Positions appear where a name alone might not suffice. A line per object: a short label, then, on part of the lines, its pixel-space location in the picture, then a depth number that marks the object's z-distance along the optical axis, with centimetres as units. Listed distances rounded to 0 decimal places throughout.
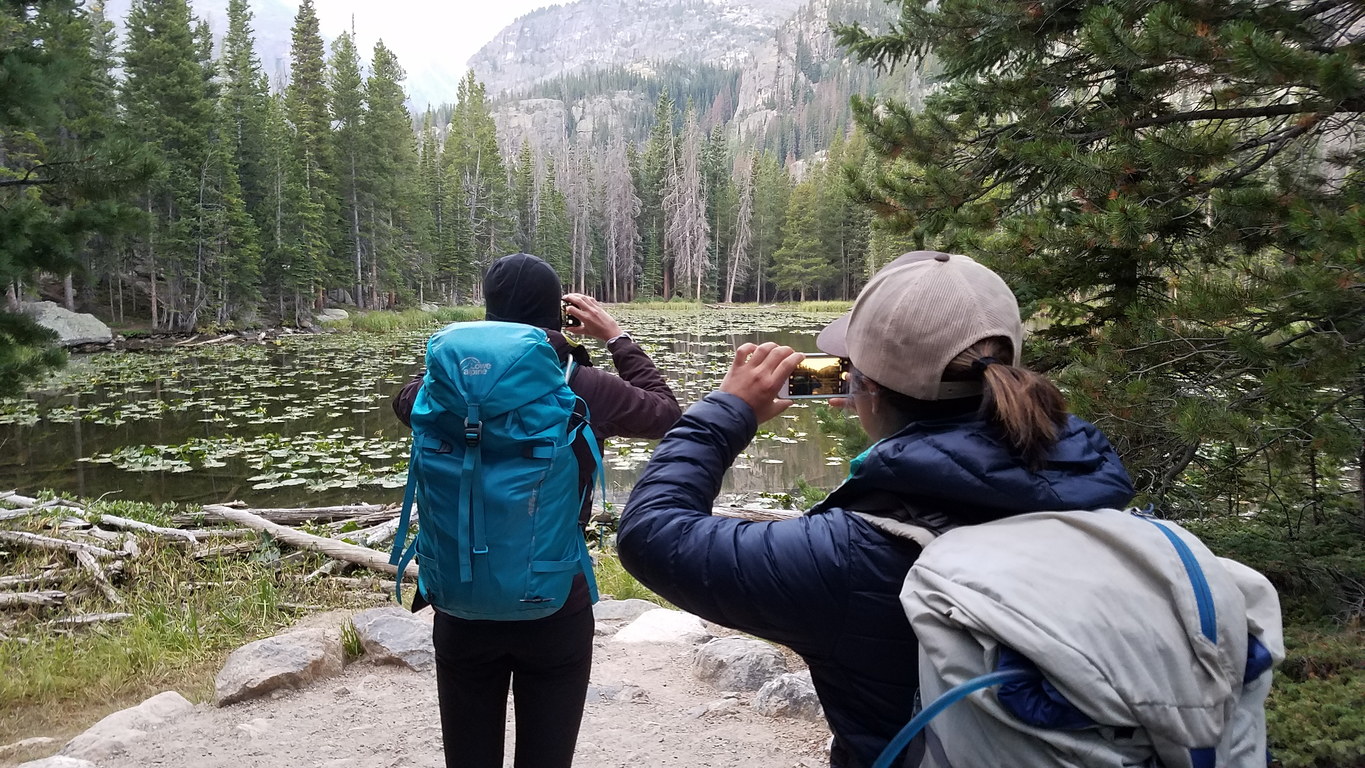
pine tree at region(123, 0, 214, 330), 2397
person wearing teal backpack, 178
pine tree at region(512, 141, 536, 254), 4772
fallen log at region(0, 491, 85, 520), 629
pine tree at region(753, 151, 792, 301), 5259
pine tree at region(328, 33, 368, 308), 3228
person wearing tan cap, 94
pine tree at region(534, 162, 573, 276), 4669
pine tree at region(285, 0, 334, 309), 3084
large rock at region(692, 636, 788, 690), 375
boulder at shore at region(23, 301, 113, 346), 2097
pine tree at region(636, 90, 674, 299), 5453
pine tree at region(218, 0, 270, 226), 2802
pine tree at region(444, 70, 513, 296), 4016
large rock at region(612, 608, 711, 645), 444
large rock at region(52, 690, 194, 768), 323
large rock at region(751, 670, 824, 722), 338
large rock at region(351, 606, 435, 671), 411
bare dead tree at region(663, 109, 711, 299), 5041
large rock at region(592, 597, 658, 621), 492
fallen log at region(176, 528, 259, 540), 604
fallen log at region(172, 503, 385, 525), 660
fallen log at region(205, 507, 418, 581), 568
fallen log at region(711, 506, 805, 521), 607
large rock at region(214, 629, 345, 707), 373
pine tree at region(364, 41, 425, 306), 3250
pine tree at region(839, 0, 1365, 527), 260
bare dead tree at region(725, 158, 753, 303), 5038
